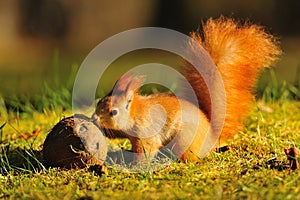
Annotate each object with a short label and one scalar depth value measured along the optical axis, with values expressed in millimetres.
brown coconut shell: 6484
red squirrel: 6789
